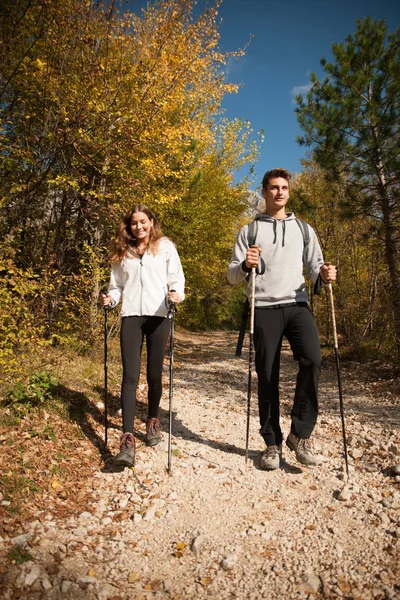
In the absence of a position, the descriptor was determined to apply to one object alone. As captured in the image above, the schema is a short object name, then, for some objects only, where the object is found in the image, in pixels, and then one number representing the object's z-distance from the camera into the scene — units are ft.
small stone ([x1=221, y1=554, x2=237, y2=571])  7.77
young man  11.36
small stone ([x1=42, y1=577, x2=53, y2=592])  7.05
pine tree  25.75
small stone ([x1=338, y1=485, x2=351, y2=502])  9.92
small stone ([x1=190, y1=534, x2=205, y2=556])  8.33
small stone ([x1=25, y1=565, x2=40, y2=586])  7.11
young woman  12.42
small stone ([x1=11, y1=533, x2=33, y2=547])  8.12
